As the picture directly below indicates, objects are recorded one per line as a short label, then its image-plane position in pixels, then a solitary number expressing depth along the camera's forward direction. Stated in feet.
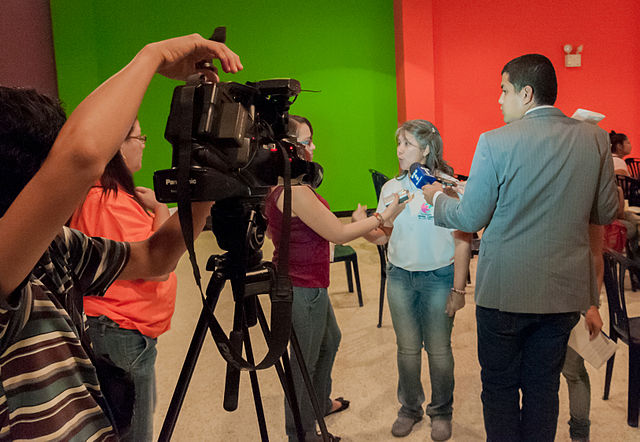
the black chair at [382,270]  11.24
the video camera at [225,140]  2.64
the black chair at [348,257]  12.22
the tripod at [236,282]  2.99
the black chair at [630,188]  13.73
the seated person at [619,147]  15.13
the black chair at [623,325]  6.90
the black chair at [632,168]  20.45
